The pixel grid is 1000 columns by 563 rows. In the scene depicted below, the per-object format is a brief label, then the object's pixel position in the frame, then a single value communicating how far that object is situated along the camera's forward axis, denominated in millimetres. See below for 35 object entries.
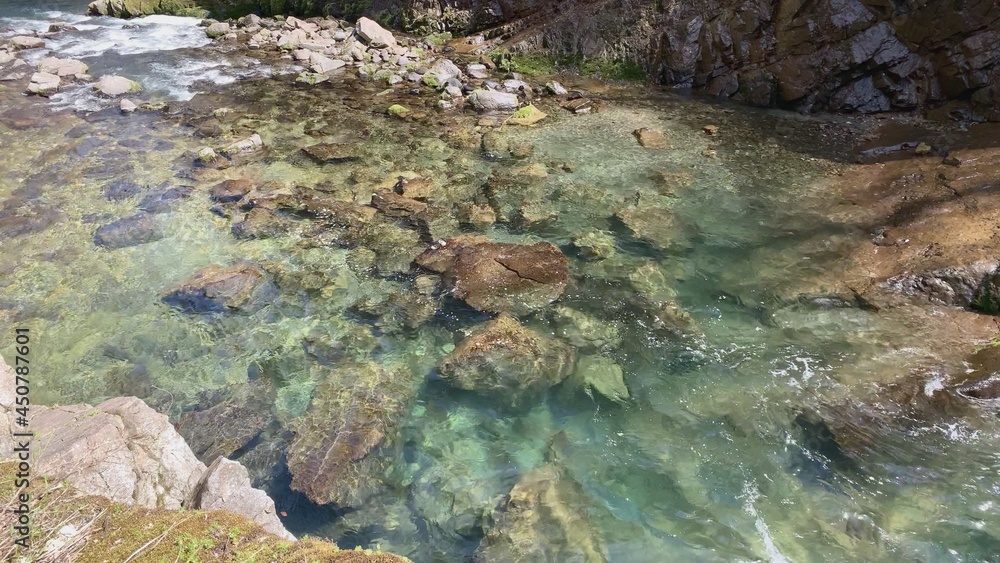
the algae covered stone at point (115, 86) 16016
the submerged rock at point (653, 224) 9312
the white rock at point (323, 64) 18797
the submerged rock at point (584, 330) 7348
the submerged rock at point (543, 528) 4945
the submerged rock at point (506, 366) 6633
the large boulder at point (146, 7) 25359
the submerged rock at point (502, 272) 7949
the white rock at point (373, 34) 21125
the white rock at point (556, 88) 16297
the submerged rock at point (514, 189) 10398
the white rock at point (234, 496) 4320
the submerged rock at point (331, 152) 12266
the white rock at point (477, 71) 18141
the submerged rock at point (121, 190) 10648
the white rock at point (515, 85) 16578
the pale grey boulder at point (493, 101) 15359
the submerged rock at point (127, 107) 14695
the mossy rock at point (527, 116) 14353
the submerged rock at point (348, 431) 5512
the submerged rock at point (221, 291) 8023
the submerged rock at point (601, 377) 6637
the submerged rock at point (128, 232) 9297
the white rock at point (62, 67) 17125
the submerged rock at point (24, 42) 19938
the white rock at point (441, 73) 17291
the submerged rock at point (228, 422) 5953
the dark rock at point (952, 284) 7410
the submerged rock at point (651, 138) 12750
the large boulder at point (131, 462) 4184
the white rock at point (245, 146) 12516
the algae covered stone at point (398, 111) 14930
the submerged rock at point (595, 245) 9031
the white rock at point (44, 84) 15711
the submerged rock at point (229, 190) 10655
